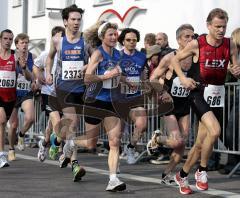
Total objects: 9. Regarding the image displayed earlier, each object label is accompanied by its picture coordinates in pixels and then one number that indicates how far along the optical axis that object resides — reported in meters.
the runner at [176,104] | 17.08
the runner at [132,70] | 19.06
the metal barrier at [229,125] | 19.72
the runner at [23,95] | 22.93
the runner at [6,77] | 21.48
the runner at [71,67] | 18.19
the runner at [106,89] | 15.86
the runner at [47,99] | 20.00
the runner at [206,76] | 15.41
